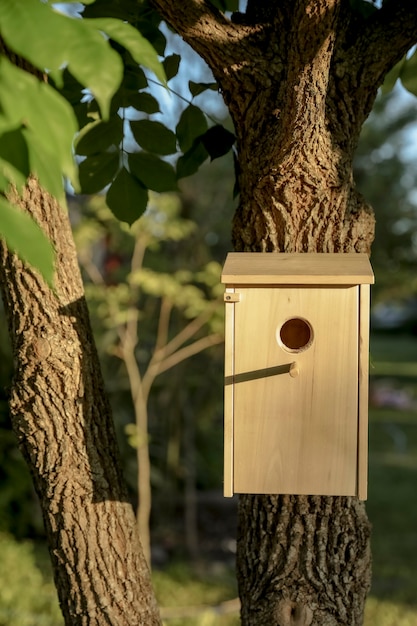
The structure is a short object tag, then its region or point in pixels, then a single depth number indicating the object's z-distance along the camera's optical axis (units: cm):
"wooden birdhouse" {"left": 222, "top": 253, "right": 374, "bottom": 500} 155
